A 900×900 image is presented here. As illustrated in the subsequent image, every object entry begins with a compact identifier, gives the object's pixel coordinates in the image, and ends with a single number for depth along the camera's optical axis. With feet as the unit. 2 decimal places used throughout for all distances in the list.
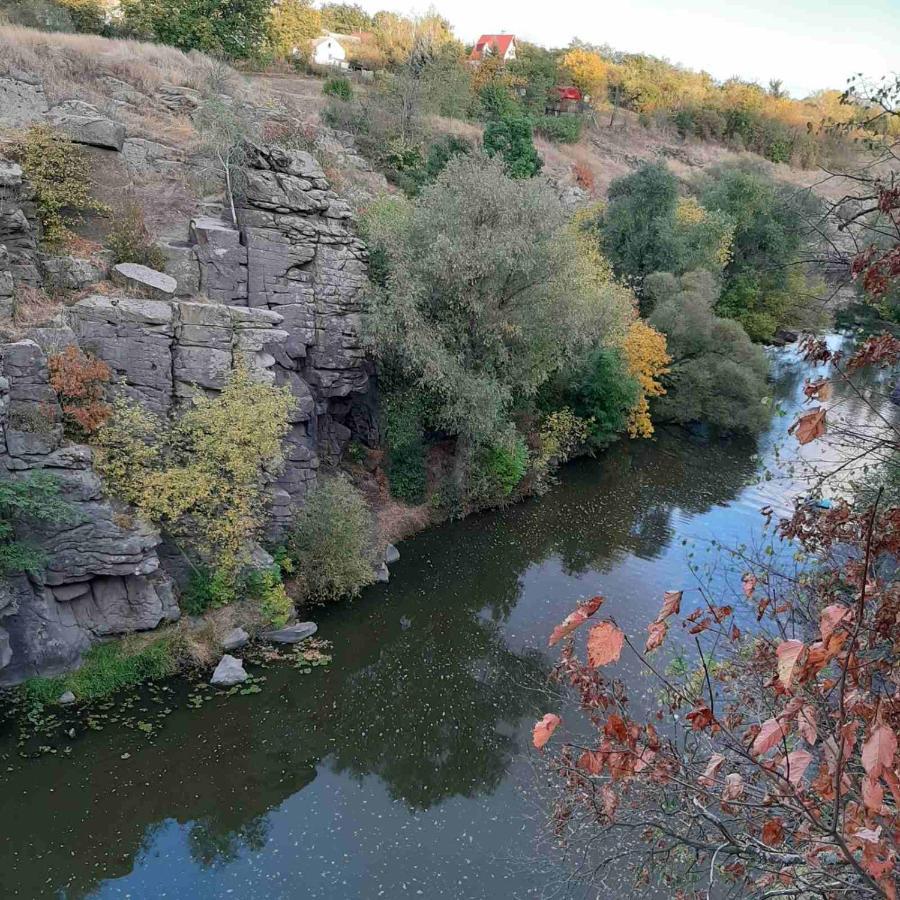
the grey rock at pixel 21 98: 76.79
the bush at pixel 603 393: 91.66
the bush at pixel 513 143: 128.98
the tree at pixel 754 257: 134.92
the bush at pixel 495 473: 78.43
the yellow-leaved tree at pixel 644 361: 99.14
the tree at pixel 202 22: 125.39
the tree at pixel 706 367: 104.32
